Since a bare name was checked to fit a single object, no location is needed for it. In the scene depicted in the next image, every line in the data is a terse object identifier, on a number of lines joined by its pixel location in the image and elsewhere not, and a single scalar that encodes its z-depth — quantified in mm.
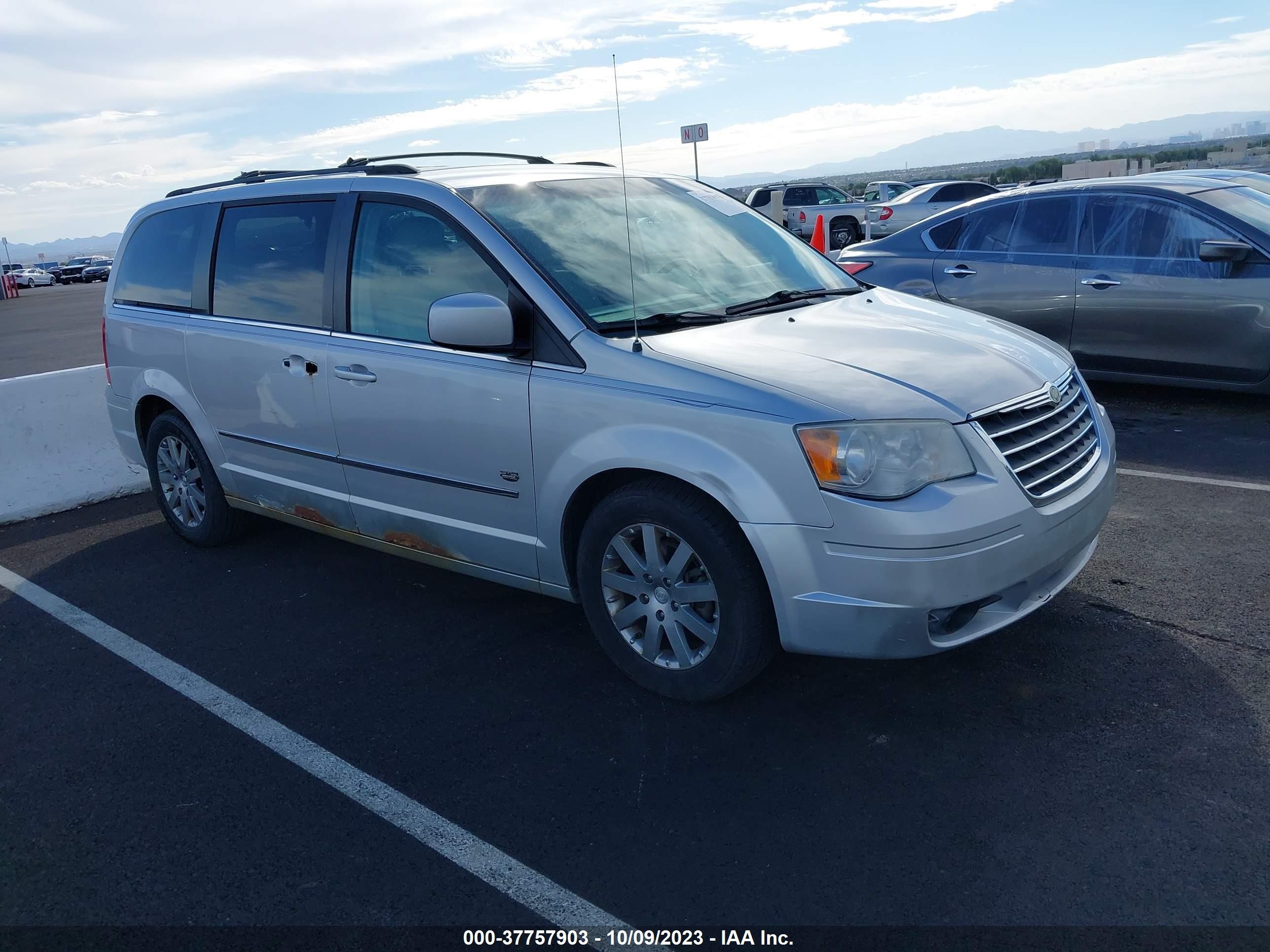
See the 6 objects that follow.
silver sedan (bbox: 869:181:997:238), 23656
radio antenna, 3650
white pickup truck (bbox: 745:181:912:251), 28797
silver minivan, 3271
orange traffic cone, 11977
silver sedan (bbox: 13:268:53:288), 63000
